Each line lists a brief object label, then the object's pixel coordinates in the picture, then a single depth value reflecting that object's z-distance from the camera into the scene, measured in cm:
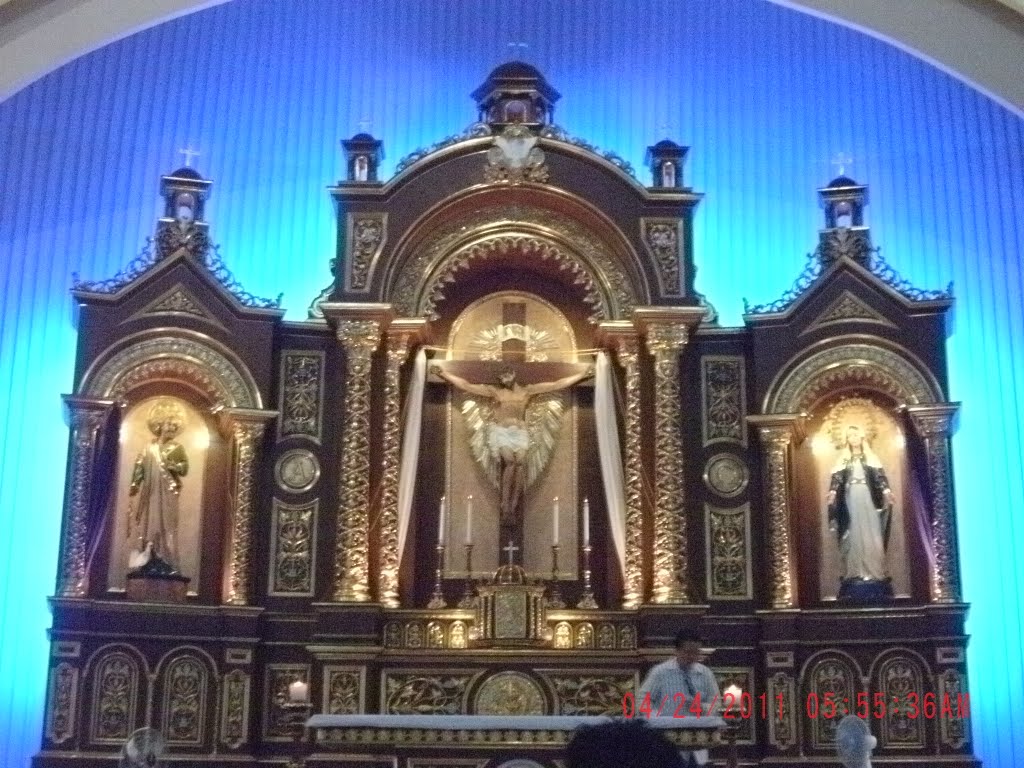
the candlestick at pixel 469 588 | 1280
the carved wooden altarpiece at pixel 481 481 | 1246
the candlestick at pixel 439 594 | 1278
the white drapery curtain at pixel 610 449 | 1303
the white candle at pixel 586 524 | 1304
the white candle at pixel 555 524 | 1323
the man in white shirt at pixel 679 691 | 957
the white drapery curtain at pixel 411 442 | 1299
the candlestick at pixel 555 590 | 1281
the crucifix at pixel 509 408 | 1327
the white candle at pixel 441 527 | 1306
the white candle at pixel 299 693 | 1069
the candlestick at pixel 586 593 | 1277
